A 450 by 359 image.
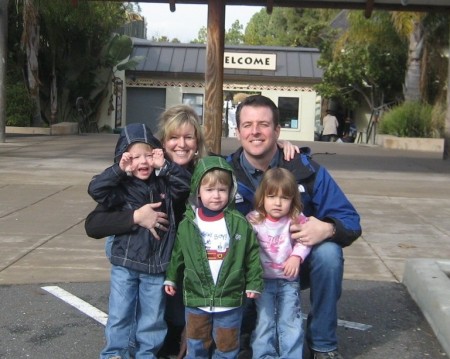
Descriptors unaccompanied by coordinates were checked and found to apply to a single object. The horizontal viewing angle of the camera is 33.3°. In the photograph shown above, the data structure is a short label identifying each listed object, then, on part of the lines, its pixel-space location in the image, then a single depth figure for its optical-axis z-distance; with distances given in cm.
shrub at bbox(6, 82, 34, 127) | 2452
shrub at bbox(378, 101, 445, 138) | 2261
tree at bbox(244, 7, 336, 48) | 3987
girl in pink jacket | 394
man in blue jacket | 405
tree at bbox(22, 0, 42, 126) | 2247
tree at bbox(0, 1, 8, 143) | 1903
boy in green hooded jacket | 380
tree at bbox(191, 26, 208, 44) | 8361
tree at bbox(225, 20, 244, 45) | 8112
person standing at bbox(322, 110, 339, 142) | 2859
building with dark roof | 3256
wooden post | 1320
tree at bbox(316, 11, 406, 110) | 2467
